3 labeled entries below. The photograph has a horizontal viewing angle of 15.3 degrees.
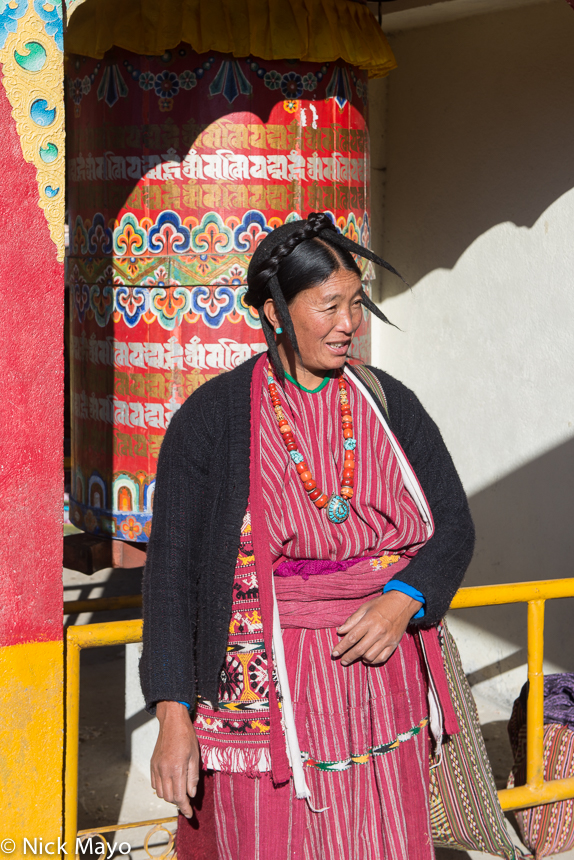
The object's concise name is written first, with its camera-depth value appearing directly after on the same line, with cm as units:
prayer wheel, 446
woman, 346
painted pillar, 359
